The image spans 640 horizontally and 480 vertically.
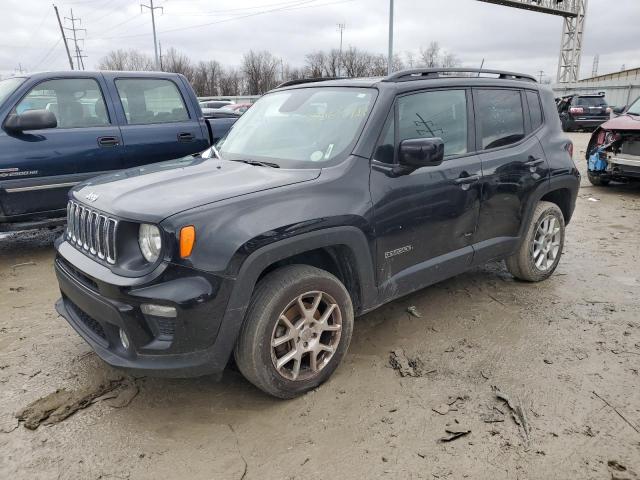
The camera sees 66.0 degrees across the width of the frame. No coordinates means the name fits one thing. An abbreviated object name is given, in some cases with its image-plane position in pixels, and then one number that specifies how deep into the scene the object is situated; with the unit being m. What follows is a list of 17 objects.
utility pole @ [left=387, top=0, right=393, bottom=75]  21.18
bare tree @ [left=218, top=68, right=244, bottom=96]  69.11
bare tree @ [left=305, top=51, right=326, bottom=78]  69.81
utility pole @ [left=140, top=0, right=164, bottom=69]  37.53
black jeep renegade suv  2.41
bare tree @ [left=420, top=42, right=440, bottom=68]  57.25
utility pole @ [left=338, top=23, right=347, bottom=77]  68.43
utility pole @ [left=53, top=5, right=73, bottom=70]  50.66
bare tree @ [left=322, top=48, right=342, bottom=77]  69.11
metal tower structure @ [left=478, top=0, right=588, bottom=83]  40.81
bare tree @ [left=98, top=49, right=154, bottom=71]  69.19
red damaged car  7.97
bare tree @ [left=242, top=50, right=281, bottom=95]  69.81
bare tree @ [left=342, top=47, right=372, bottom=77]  69.87
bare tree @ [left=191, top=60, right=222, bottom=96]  66.88
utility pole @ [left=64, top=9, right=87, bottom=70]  59.41
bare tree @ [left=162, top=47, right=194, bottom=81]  70.96
